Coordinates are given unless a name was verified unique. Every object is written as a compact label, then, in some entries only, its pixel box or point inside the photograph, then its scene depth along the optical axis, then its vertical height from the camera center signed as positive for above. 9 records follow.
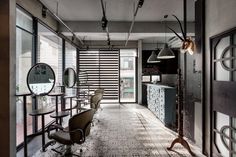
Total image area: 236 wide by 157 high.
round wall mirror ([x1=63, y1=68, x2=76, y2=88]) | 3.97 +0.04
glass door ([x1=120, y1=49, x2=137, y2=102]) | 6.13 +0.15
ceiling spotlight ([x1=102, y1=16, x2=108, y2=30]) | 2.88 +1.43
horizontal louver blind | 6.00 +0.51
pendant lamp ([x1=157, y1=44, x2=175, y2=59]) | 3.86 +0.84
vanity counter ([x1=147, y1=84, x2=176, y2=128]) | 3.25 -0.78
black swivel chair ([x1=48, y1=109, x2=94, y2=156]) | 1.72 -0.79
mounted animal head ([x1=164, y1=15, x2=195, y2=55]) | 2.21 +0.65
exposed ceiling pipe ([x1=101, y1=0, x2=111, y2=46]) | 2.88 +1.43
